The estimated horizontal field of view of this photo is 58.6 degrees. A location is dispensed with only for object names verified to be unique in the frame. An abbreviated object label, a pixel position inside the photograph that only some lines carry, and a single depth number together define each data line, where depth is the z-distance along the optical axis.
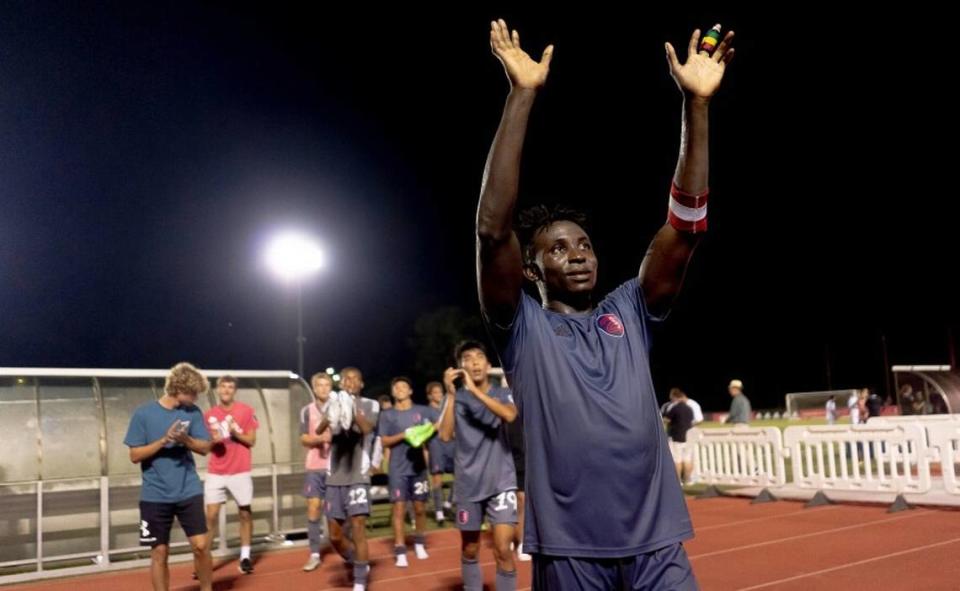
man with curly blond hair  7.25
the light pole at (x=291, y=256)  28.31
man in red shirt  10.13
